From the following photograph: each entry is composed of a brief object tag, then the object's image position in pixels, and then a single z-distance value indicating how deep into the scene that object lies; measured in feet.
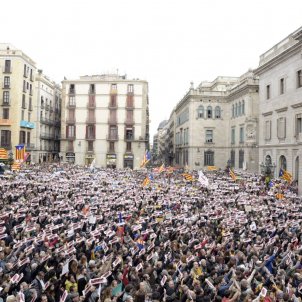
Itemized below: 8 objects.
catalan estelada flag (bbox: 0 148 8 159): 104.44
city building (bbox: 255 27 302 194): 111.86
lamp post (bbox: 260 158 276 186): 125.31
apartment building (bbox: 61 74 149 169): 211.00
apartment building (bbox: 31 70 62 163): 202.90
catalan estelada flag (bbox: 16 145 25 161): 97.44
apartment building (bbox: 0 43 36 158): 180.04
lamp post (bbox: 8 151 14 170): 150.11
